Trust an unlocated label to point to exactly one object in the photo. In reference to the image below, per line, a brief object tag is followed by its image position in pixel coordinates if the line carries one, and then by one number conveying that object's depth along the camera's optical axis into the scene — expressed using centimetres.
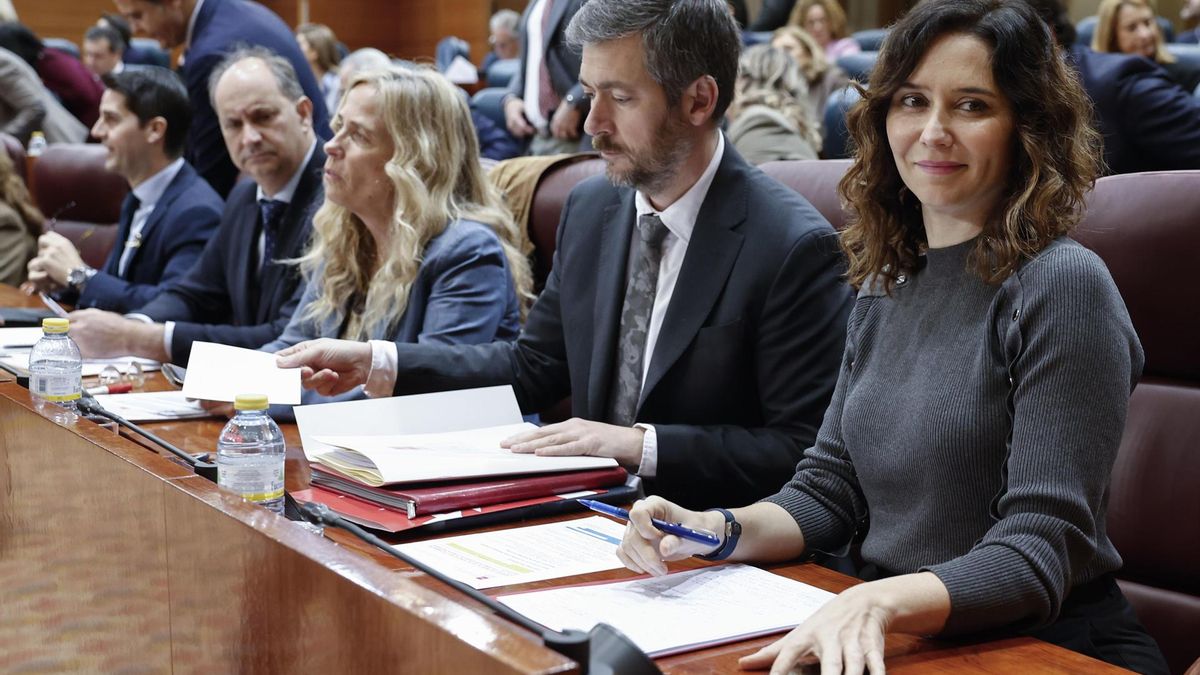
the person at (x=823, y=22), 663
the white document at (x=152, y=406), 204
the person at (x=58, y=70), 697
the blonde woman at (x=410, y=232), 235
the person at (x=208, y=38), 370
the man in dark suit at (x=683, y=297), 172
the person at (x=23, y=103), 637
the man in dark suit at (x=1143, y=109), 317
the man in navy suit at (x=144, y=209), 336
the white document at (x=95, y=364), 231
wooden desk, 90
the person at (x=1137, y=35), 445
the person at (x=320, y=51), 760
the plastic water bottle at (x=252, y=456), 129
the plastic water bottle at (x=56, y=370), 169
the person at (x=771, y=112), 373
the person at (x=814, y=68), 511
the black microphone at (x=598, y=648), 83
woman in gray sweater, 117
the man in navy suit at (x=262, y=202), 286
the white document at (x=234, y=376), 177
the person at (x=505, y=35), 823
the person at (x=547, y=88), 401
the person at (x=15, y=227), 421
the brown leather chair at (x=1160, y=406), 162
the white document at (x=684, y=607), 109
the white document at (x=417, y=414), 170
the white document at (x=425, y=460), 145
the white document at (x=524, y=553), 125
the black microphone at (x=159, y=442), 129
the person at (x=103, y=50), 802
